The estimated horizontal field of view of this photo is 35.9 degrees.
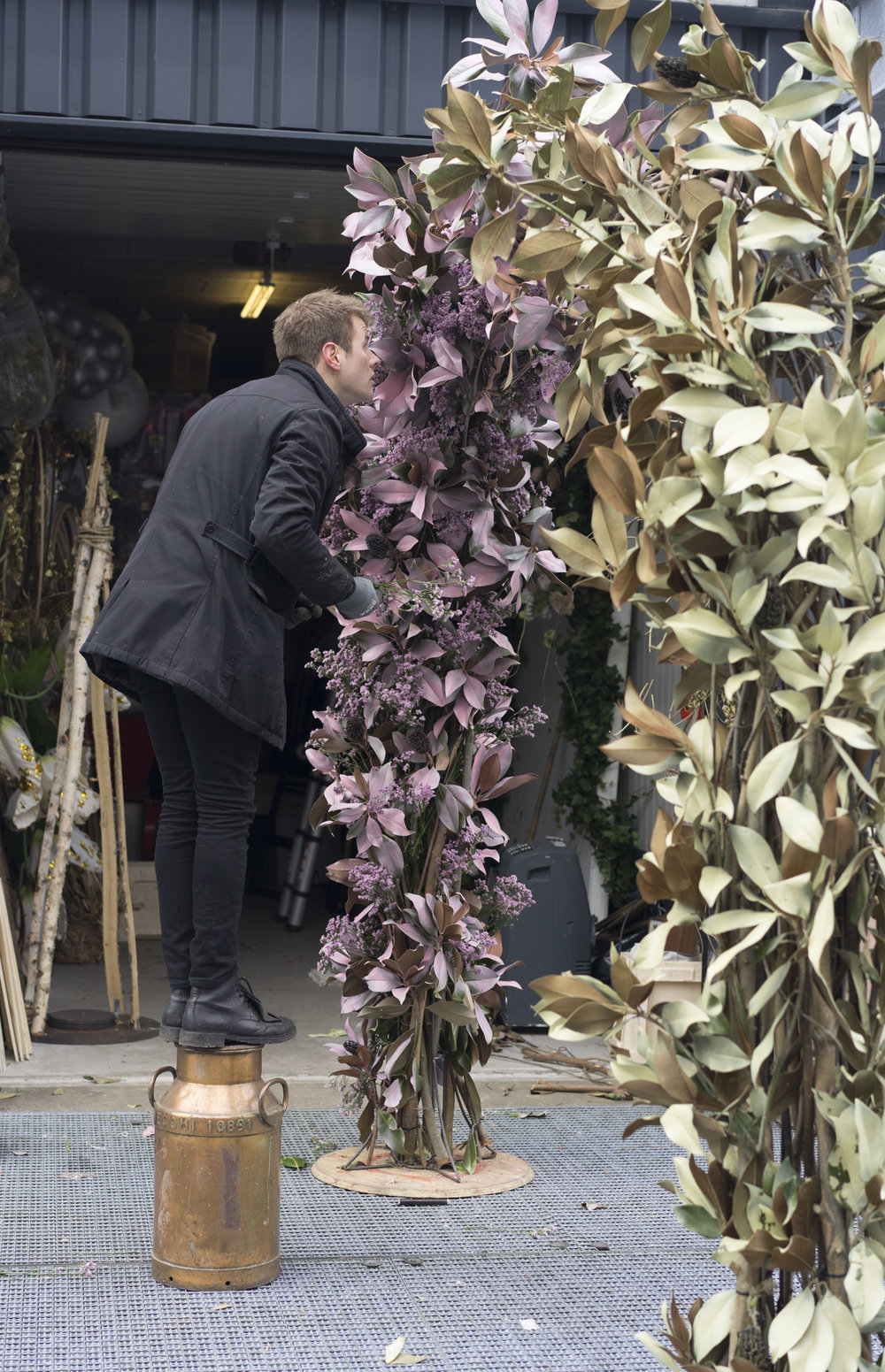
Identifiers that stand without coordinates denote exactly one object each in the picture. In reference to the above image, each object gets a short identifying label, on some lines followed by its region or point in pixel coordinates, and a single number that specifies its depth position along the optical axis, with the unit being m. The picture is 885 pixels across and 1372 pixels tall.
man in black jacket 2.62
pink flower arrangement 3.07
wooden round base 3.11
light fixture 6.20
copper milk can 2.57
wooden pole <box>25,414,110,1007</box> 4.79
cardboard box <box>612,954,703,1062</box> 4.46
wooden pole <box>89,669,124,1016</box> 4.88
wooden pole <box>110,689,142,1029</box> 4.81
